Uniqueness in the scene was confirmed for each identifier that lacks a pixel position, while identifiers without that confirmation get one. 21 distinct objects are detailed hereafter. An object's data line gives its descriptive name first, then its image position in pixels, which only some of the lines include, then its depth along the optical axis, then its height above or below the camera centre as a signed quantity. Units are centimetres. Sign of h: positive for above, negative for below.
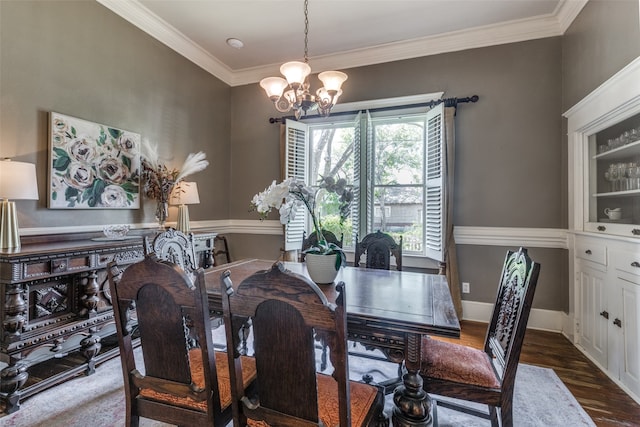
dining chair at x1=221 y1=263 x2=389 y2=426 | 91 -41
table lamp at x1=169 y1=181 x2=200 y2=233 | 331 +17
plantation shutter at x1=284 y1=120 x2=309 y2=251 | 401 +70
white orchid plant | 170 +9
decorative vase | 313 +2
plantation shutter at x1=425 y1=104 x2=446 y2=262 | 331 +29
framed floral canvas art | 241 +43
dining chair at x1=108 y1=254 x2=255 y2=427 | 111 -50
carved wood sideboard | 181 -63
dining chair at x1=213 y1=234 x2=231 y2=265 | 420 -50
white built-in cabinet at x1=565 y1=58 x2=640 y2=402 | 201 -9
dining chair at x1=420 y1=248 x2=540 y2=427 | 128 -72
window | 355 +53
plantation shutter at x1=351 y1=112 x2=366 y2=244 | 378 +50
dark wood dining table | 126 -46
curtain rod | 334 +127
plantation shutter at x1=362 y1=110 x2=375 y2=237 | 375 +45
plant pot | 176 -31
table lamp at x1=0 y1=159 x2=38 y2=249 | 190 +14
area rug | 174 -118
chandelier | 217 +95
